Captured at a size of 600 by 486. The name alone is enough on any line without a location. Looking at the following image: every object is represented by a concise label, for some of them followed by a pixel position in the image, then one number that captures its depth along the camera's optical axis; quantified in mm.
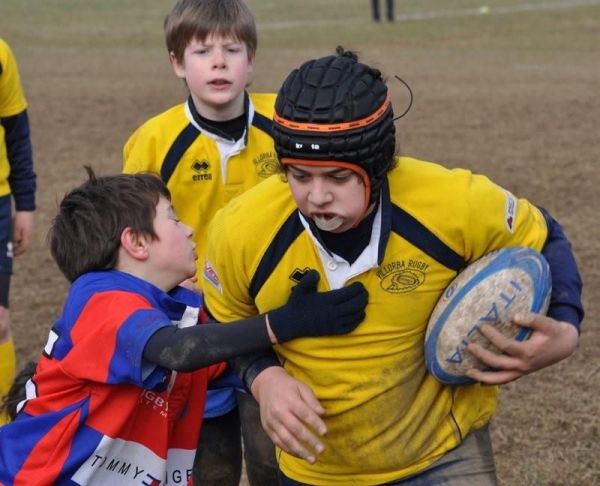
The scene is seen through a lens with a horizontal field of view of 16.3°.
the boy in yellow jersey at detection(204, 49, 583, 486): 5632
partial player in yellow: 10675
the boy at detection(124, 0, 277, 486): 8274
